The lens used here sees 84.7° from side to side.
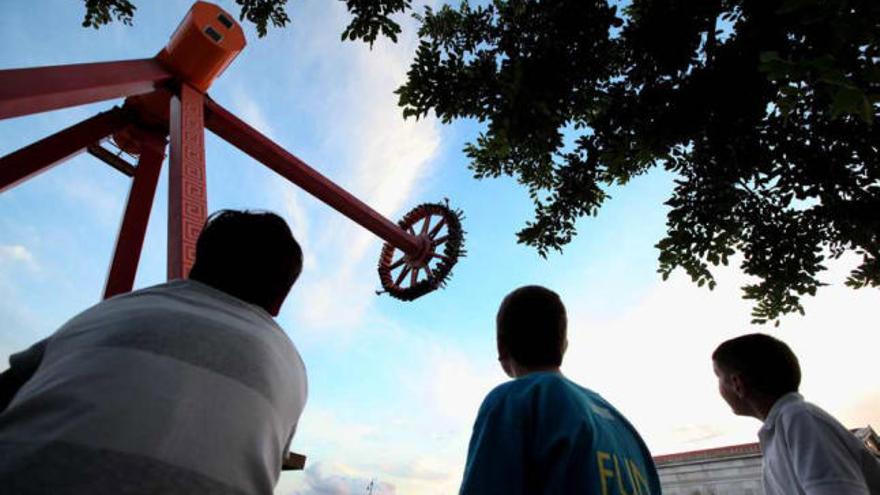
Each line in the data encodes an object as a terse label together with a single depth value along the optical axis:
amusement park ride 5.37
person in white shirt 1.96
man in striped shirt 0.82
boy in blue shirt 1.26
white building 13.72
